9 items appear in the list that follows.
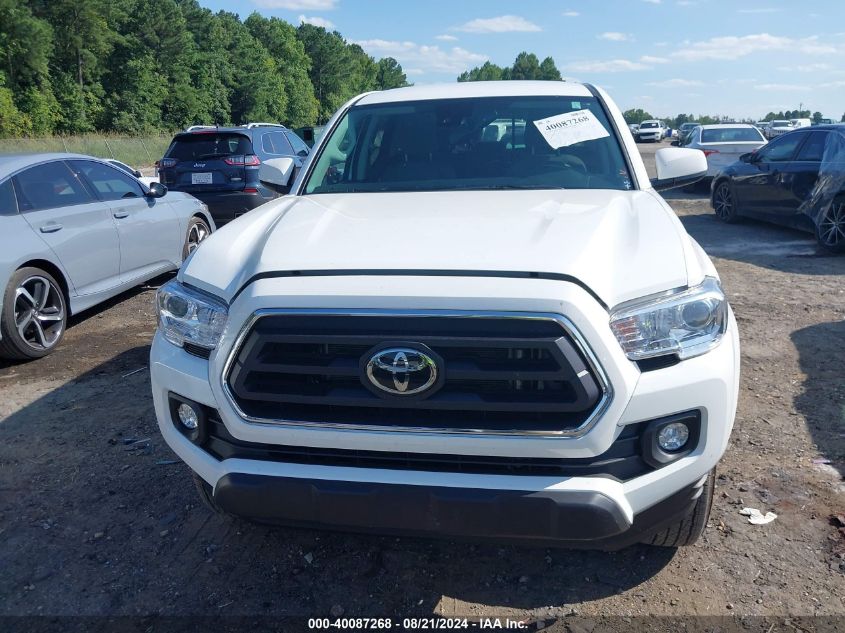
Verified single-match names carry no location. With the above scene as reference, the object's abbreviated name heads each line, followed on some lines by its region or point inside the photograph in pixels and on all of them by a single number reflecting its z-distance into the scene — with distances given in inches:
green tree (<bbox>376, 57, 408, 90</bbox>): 5397.1
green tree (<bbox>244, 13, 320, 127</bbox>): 3302.2
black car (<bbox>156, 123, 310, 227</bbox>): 419.8
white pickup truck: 84.3
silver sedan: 211.9
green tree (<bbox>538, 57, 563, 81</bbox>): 5036.4
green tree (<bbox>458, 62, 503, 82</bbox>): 5426.2
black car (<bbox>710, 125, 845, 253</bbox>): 349.7
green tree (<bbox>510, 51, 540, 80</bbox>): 5190.5
